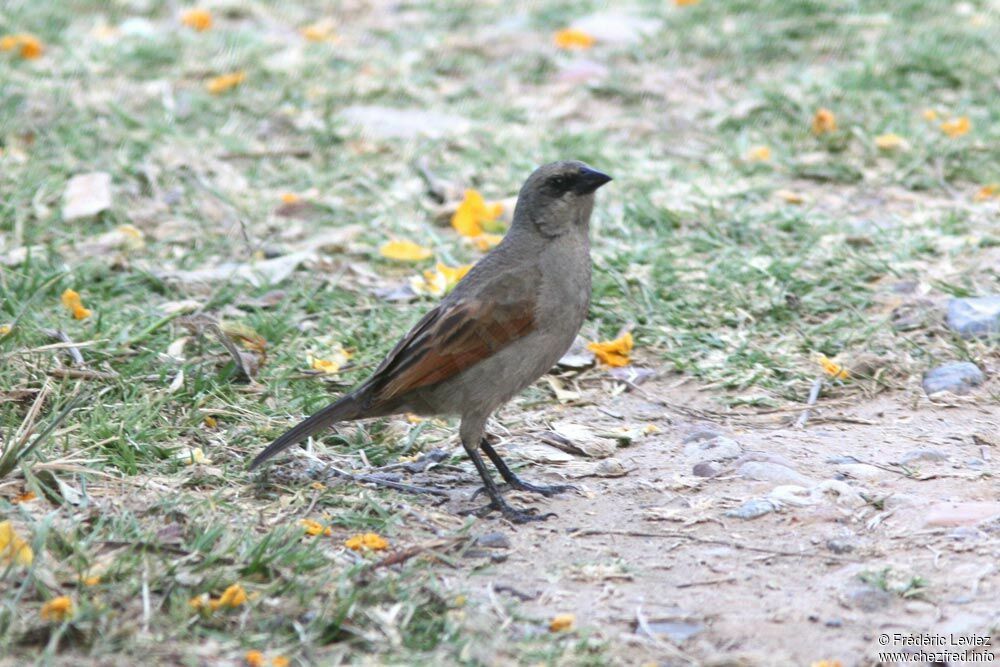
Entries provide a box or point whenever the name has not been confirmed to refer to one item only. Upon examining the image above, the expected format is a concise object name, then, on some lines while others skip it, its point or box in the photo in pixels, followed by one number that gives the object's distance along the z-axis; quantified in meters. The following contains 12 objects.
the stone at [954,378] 10.96
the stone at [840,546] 8.53
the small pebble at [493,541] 8.76
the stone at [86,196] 14.12
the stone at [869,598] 7.77
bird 9.66
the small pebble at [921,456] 9.86
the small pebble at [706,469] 9.80
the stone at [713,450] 10.02
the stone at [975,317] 11.66
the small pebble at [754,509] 9.09
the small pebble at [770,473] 9.52
